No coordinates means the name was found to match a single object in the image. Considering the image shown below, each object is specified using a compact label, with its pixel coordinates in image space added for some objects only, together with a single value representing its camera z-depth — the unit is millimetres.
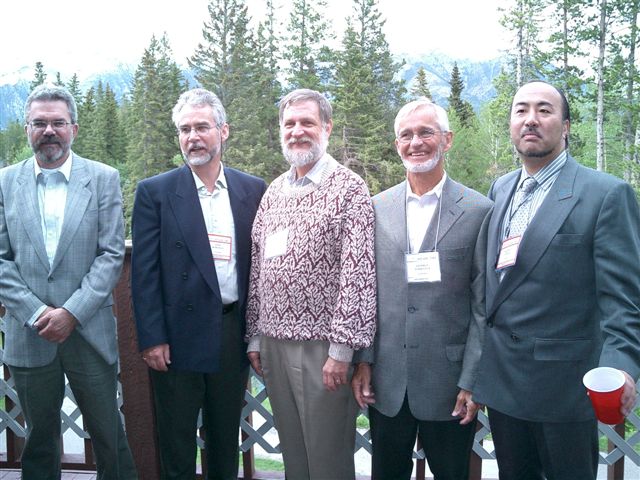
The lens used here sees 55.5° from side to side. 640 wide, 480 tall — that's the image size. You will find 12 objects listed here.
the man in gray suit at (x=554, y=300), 1743
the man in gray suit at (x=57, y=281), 2373
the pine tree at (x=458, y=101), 40844
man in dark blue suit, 2318
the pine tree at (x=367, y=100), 28281
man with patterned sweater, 2080
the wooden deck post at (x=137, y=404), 2740
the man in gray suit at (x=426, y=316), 2045
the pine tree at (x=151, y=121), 33125
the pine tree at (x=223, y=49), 31250
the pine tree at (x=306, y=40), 32656
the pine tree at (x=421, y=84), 36028
